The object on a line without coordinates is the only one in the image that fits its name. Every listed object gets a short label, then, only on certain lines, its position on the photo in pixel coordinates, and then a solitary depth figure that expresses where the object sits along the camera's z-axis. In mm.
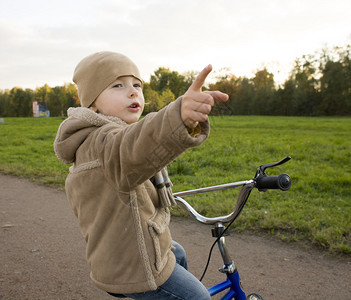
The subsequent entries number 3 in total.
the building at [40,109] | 52719
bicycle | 1454
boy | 1154
